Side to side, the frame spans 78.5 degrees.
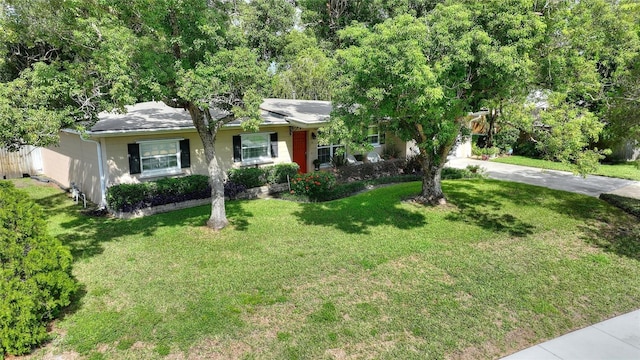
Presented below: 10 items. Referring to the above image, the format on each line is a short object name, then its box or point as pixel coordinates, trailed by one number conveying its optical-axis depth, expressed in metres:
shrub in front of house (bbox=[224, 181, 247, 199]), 15.20
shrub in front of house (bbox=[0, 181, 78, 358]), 5.63
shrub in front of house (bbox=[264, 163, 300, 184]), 16.44
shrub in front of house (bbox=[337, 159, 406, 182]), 18.53
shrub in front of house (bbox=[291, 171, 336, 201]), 15.41
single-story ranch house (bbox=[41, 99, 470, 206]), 13.44
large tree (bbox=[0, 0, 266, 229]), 7.96
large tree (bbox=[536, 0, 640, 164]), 9.91
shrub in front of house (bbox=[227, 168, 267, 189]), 15.48
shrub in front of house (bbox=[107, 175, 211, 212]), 12.80
